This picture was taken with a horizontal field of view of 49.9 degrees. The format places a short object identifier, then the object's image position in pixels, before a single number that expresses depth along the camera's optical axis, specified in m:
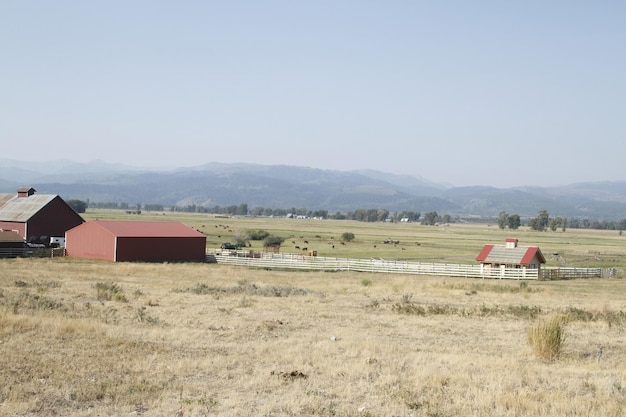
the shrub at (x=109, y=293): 30.00
